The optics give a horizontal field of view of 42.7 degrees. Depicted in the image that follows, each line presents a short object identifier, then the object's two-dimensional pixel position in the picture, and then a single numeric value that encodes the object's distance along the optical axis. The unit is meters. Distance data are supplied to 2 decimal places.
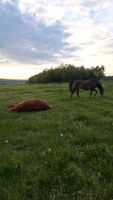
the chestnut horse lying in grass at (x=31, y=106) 6.89
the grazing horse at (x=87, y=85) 10.27
